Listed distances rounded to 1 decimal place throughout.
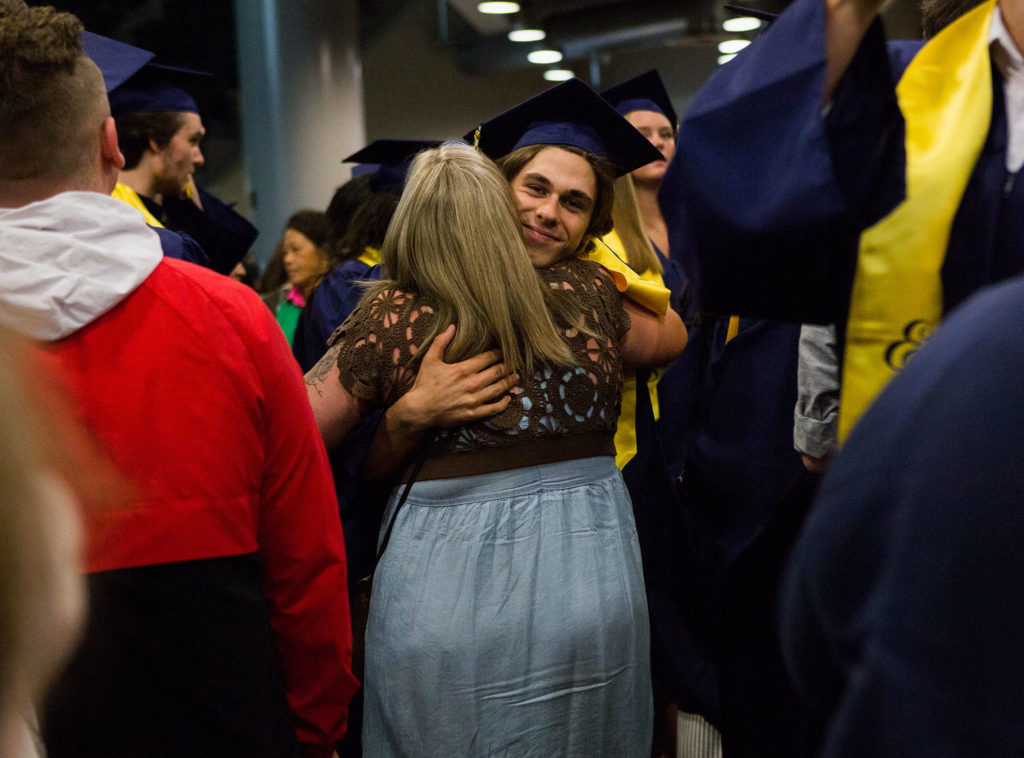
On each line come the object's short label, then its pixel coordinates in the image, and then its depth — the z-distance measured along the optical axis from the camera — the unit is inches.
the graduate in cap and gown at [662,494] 98.8
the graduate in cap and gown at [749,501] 68.8
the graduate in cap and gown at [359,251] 113.2
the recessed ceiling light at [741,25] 302.2
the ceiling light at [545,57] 369.7
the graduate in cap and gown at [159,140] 115.2
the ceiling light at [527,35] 348.5
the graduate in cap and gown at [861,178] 40.6
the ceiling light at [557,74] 421.7
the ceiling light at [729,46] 360.8
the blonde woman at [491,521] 69.6
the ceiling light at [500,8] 310.5
